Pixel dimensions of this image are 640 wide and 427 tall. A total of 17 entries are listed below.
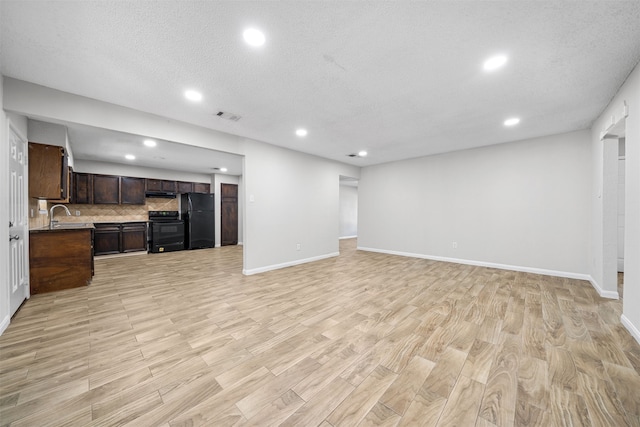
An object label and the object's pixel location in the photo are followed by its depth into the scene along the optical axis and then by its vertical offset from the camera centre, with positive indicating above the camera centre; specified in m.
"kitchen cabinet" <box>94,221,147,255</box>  5.82 -0.68
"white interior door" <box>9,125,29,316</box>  2.48 -0.15
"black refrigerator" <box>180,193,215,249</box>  7.12 -0.24
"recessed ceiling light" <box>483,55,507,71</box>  1.99 +1.32
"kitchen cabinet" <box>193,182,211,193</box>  7.61 +0.80
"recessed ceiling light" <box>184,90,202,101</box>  2.59 +1.33
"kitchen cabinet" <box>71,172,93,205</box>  5.62 +0.56
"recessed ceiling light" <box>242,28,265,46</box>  1.71 +1.32
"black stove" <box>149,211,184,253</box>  6.48 -0.58
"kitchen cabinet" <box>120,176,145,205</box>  6.29 +0.57
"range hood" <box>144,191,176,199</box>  6.86 +0.52
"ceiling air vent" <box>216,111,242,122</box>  3.17 +1.34
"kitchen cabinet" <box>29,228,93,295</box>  3.13 -0.68
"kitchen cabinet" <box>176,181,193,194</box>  7.27 +0.78
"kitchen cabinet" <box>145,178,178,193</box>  6.73 +0.79
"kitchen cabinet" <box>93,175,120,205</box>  5.91 +0.56
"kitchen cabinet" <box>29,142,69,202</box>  3.15 +0.56
